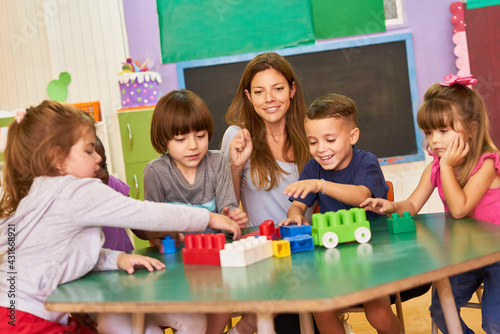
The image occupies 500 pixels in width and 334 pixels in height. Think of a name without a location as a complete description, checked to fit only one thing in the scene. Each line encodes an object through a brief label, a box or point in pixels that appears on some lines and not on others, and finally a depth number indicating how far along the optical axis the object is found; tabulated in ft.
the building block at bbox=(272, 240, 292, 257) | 4.26
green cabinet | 13.26
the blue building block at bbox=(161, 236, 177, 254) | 5.09
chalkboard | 14.21
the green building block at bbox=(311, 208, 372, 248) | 4.44
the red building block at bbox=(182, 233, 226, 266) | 4.22
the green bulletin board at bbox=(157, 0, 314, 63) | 14.35
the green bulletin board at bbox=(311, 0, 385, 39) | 14.20
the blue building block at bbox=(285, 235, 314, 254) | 4.39
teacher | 7.25
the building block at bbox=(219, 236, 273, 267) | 4.01
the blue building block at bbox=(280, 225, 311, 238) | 4.73
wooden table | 3.11
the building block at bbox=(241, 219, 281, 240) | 4.68
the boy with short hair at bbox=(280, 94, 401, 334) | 5.78
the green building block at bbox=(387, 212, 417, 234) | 4.73
